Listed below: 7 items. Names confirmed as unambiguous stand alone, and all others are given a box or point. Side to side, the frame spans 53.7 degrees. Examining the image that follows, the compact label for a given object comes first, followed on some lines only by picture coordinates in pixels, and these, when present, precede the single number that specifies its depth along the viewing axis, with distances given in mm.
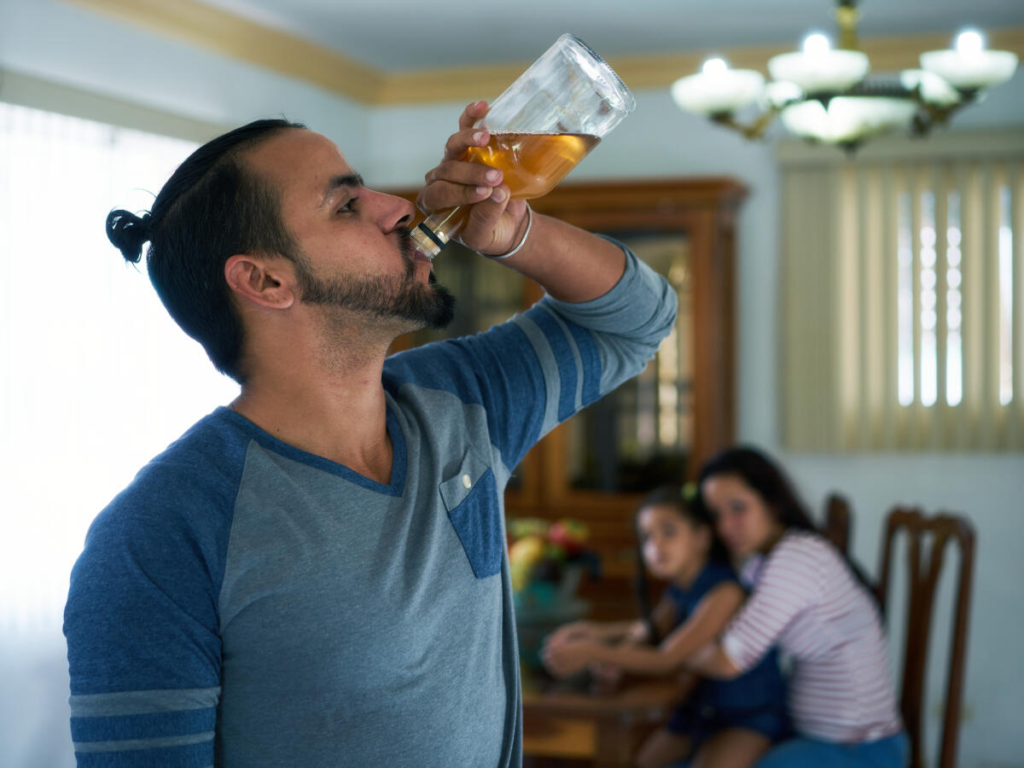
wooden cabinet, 3617
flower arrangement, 2490
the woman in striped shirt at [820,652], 2160
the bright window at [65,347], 2730
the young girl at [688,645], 2197
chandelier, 2191
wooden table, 2071
